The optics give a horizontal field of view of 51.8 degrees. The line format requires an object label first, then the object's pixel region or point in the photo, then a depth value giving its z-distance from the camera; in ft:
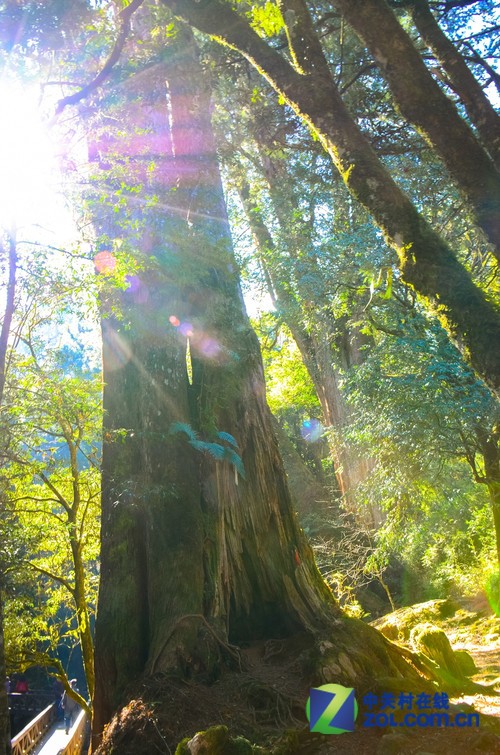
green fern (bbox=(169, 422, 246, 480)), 17.77
